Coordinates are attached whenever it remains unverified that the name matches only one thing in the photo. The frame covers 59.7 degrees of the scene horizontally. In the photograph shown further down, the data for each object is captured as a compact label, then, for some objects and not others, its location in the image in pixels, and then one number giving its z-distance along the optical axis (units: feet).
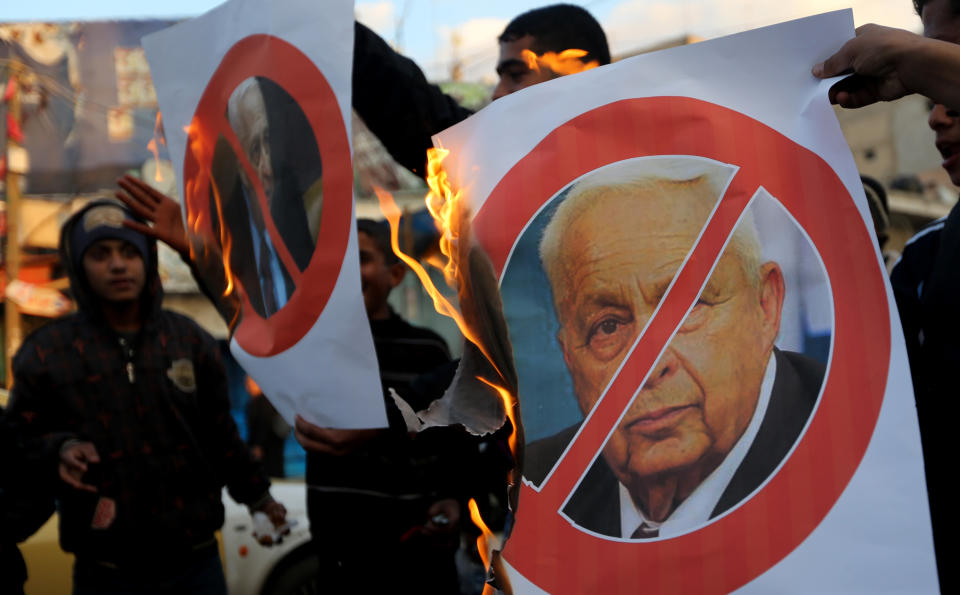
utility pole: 32.60
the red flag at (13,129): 32.50
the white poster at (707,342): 3.69
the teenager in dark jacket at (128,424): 7.72
